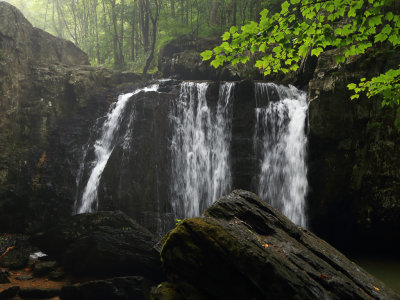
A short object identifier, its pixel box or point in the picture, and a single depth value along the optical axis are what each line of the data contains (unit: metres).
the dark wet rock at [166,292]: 4.58
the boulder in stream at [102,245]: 8.16
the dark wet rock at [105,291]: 7.05
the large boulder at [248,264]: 3.93
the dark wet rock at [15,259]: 8.50
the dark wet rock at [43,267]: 8.16
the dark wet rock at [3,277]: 7.49
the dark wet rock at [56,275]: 8.05
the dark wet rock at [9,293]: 6.85
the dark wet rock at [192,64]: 15.84
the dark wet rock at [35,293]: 7.04
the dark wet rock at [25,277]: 7.86
